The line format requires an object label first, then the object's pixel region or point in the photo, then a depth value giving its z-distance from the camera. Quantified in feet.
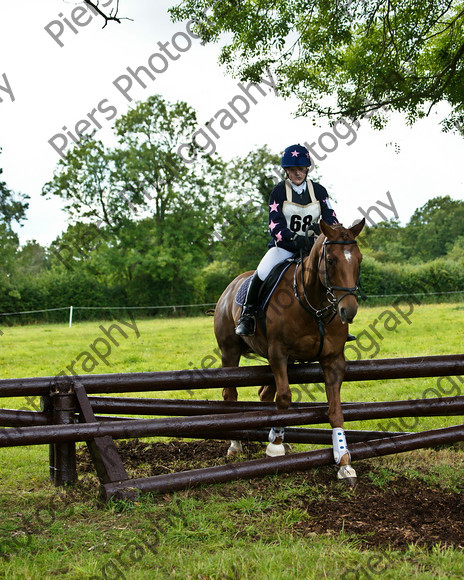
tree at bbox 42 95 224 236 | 120.06
